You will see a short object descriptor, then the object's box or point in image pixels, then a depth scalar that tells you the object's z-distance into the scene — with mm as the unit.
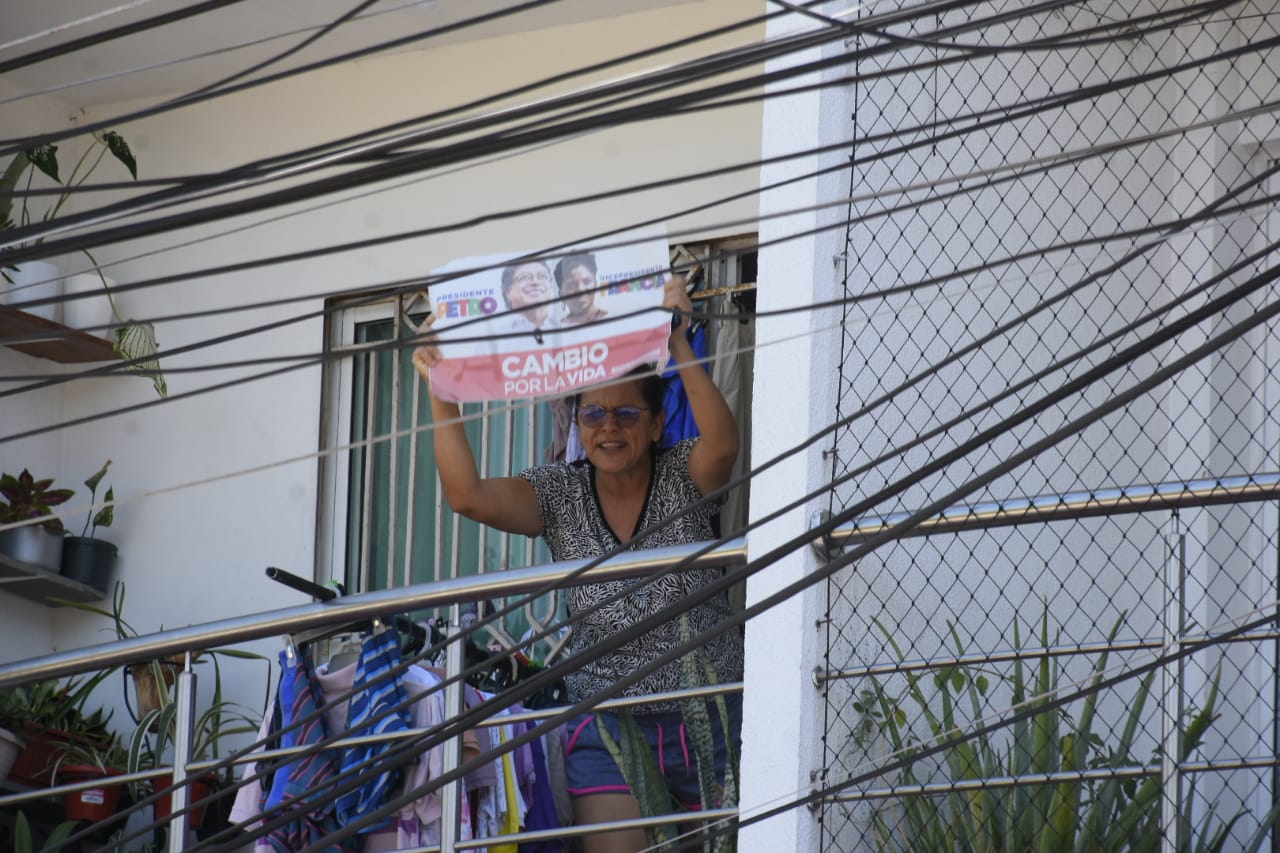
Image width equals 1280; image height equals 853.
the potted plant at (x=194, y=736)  10211
